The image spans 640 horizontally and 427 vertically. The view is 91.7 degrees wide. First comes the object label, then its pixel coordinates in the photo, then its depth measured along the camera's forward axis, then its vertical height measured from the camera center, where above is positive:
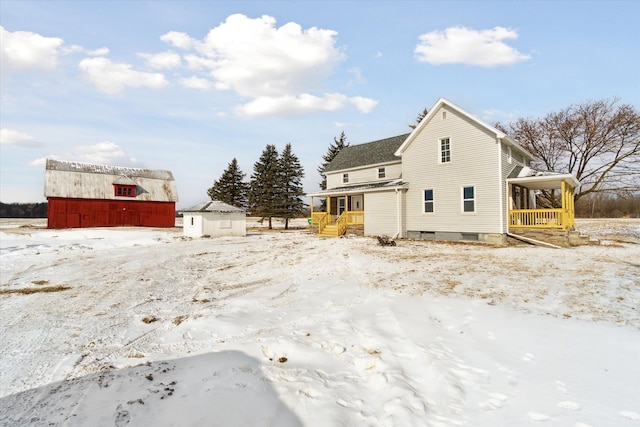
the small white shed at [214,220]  23.84 -0.03
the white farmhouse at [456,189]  16.89 +1.80
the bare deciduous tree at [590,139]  23.44 +6.37
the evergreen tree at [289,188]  36.97 +3.72
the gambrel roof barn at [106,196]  31.73 +2.67
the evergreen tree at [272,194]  36.66 +3.01
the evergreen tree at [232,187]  54.03 +5.82
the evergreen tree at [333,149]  46.56 +10.66
